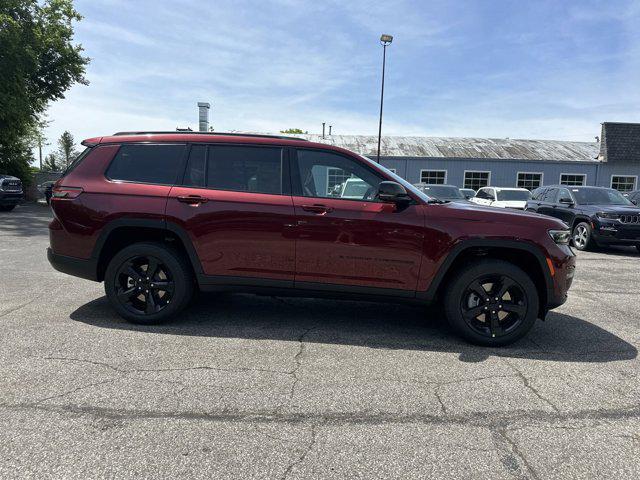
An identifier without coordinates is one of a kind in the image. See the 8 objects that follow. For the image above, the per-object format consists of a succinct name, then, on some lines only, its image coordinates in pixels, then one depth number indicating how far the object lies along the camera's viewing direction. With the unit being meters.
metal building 28.20
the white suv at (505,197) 16.33
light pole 22.86
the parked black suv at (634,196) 14.75
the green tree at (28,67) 18.66
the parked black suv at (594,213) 9.91
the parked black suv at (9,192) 15.94
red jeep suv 3.87
